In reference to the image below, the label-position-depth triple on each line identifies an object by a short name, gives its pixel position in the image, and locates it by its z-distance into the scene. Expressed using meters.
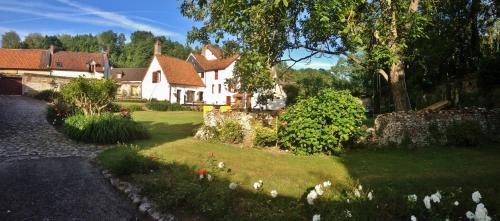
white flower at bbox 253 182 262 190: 6.87
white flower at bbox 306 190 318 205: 5.58
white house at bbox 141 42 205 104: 48.97
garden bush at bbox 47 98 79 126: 18.55
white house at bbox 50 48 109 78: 58.44
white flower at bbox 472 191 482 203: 4.47
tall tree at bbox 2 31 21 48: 123.86
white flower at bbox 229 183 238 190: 6.84
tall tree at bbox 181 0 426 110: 9.98
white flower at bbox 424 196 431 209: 4.66
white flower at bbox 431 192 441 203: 4.74
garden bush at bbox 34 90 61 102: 33.64
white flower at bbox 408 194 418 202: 5.27
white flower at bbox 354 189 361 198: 5.78
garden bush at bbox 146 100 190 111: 37.09
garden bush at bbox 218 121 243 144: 14.22
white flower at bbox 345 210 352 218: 5.09
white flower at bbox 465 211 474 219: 4.15
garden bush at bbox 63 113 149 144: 13.88
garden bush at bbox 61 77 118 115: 17.08
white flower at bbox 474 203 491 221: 3.97
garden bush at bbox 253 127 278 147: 13.10
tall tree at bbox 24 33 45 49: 104.08
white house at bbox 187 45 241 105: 49.83
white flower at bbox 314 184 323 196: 5.63
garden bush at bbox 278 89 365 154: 11.32
